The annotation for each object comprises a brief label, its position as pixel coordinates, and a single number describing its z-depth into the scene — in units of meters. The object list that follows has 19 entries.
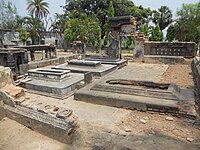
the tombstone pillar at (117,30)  12.14
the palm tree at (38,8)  31.63
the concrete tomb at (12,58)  10.49
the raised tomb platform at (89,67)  8.19
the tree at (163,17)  31.81
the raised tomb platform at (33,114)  3.56
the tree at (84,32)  20.34
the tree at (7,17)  32.44
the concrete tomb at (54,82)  5.97
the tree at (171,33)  24.53
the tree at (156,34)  23.13
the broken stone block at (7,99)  4.54
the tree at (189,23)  20.55
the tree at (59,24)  30.06
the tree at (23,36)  25.15
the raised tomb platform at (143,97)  4.39
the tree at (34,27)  28.70
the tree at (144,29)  23.42
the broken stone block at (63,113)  3.58
